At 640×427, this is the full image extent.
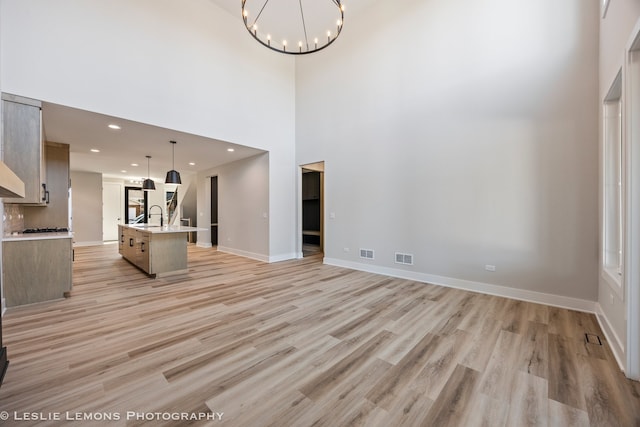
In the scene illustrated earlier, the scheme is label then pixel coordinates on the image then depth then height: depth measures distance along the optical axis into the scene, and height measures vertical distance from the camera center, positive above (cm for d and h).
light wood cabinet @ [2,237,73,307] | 325 -72
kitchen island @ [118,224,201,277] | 473 -69
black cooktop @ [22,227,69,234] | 469 -27
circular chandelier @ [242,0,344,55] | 503 +410
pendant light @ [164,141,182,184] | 482 +69
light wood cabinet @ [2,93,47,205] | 307 +93
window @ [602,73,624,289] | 268 +30
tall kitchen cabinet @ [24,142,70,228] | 531 +52
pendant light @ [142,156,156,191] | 591 +68
